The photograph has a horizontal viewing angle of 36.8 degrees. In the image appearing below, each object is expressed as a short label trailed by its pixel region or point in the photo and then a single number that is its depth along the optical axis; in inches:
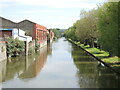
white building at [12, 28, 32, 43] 970.6
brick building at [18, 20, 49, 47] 1273.2
